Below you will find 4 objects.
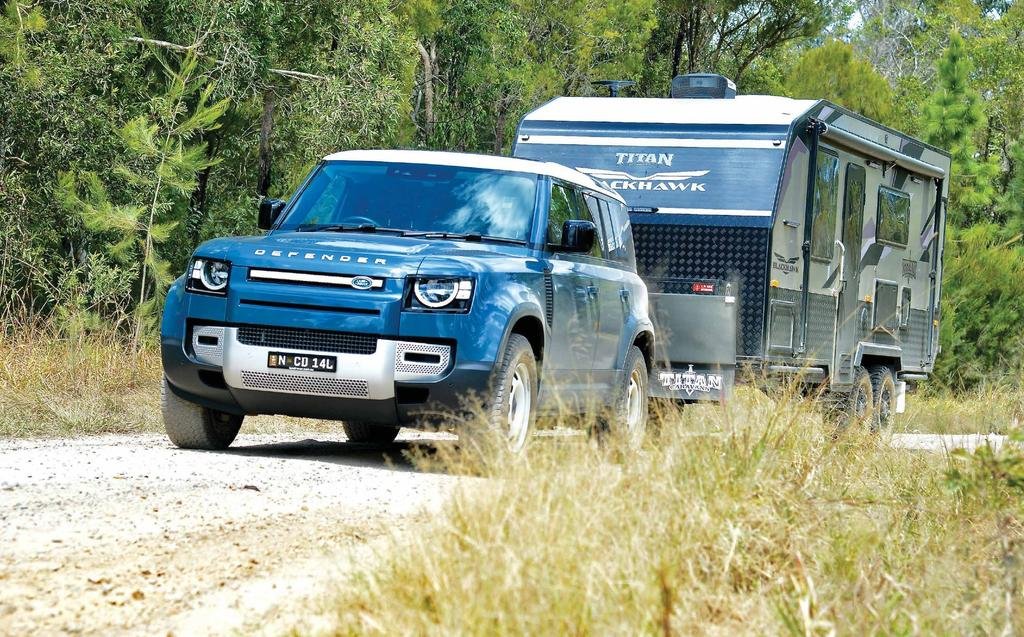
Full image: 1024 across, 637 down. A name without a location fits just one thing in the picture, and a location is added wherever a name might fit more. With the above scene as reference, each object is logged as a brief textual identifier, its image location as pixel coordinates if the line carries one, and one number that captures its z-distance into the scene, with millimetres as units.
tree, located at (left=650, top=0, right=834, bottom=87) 40781
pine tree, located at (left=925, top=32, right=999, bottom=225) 36875
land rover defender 9258
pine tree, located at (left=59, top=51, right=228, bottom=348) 18516
